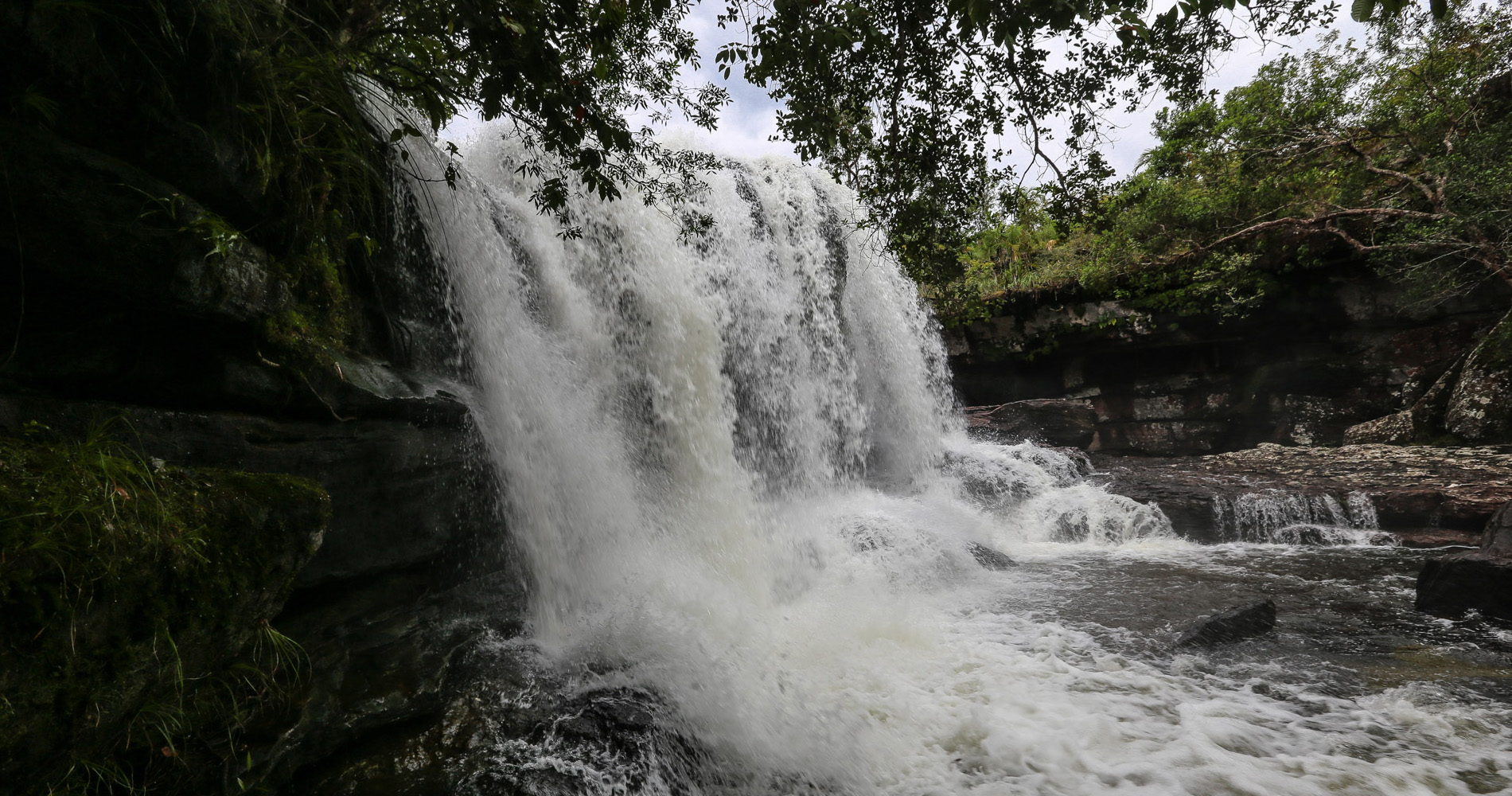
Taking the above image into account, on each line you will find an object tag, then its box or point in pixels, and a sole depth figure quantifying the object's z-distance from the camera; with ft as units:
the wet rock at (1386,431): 36.19
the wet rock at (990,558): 26.03
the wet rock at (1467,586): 16.48
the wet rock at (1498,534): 18.88
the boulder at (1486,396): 31.76
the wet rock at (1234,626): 16.34
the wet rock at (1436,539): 24.71
